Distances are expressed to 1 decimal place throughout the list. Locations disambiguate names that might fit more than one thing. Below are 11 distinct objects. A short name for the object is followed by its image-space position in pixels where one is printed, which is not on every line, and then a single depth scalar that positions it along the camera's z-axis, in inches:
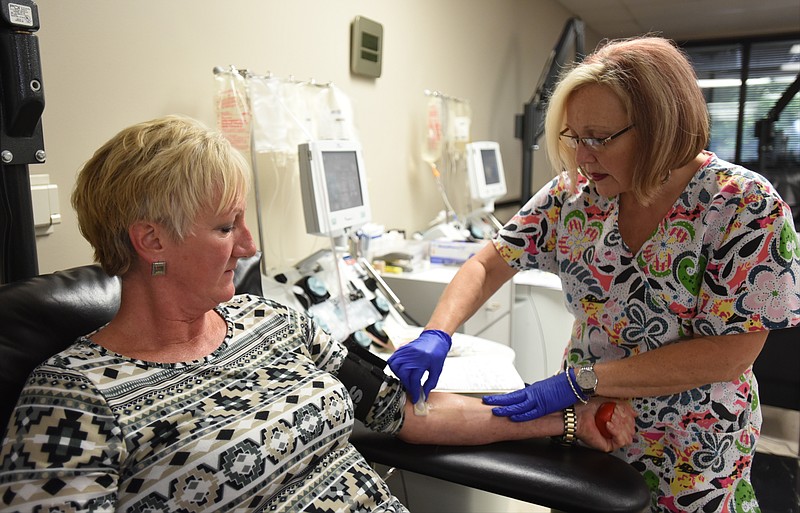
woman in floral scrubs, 43.8
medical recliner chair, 36.1
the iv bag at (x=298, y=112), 74.8
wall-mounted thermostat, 96.7
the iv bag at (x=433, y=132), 116.8
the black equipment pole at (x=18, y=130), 40.8
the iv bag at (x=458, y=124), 122.2
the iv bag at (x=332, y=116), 80.7
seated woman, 31.9
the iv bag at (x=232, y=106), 68.9
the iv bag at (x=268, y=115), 70.7
